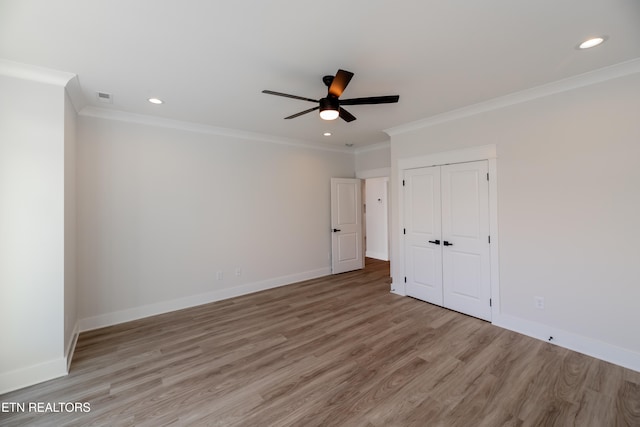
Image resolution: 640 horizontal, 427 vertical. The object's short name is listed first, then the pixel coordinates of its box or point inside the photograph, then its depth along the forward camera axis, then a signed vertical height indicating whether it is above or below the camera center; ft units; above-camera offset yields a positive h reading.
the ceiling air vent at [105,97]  9.68 +4.52
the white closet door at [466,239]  11.28 -1.20
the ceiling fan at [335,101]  7.50 +3.39
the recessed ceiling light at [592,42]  6.81 +4.45
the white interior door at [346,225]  18.86 -0.84
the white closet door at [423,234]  12.98 -1.11
